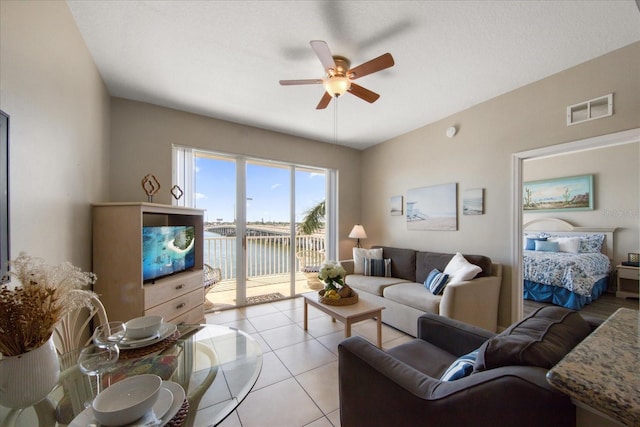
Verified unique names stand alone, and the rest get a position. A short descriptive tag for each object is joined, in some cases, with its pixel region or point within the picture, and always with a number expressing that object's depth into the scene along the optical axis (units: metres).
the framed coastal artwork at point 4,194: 0.98
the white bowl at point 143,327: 1.28
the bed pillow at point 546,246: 4.56
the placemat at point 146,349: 1.19
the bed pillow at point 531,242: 4.82
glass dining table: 0.82
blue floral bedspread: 3.42
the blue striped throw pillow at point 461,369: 1.06
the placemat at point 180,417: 0.78
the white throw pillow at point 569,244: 4.38
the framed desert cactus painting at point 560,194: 4.54
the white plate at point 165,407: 0.74
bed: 3.46
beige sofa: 2.46
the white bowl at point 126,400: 0.70
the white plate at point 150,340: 1.22
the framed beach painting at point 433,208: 3.34
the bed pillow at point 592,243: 4.29
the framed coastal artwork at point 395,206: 4.11
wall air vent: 2.15
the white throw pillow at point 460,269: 2.63
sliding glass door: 3.62
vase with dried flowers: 0.74
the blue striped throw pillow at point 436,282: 2.79
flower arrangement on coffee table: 2.53
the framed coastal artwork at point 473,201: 3.05
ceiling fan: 1.83
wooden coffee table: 2.23
